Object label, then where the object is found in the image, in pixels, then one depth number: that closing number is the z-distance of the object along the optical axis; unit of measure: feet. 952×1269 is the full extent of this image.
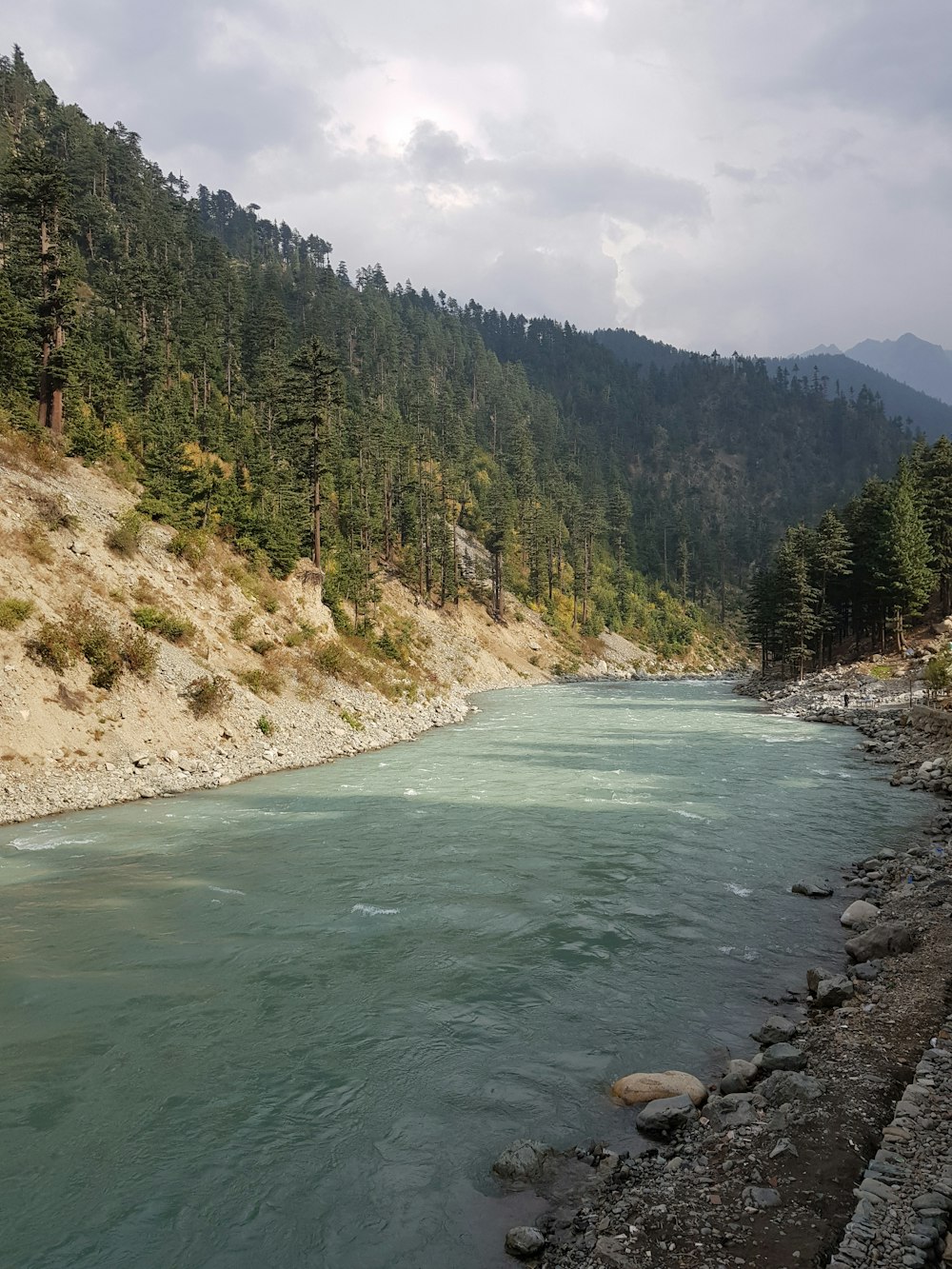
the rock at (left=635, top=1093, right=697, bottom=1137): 25.45
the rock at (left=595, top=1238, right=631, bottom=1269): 18.85
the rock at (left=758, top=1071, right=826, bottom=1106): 25.81
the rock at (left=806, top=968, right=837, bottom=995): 35.70
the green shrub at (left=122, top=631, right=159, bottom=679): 88.74
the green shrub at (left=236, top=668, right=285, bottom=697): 105.40
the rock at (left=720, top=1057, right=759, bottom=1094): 27.45
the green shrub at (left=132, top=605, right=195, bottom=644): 96.02
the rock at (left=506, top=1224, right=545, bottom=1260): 20.15
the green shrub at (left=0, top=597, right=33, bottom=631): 77.51
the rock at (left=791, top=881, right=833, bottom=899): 48.75
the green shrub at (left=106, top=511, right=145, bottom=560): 103.30
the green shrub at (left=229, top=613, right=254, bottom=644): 113.50
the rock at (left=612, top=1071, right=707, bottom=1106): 27.30
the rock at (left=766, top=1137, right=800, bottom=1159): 22.81
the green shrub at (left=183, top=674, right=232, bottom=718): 92.07
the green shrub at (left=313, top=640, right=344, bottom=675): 128.57
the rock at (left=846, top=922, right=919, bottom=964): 38.86
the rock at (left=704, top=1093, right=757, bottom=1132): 24.95
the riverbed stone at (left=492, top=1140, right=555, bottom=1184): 23.49
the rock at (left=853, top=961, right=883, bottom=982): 36.17
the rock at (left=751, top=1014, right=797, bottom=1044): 31.04
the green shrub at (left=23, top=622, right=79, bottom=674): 78.79
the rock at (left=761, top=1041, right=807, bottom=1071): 28.32
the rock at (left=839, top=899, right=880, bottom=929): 44.01
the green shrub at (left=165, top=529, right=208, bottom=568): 116.37
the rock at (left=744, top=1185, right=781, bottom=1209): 20.63
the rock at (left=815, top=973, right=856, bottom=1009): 33.86
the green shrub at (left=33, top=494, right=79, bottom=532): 94.63
